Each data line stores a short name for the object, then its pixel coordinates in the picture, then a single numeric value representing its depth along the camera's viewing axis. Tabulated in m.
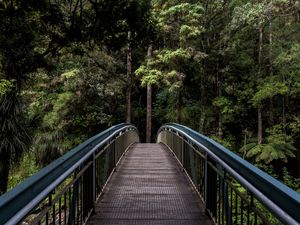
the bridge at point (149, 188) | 2.57
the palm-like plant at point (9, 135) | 10.27
